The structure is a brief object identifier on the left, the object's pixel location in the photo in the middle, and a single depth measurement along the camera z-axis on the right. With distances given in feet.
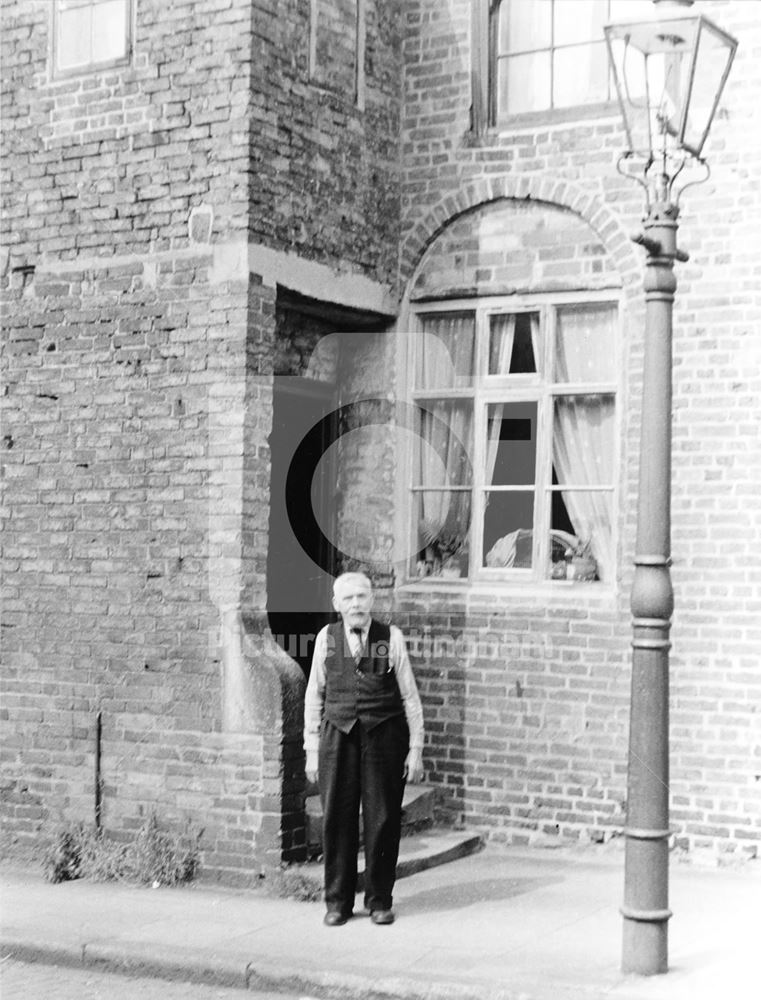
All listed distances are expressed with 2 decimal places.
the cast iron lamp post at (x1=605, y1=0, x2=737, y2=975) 21.94
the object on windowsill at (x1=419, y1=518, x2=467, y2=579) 34.78
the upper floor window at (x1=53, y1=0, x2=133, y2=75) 31.58
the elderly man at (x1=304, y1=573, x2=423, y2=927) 26.11
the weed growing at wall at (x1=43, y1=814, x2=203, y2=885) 29.22
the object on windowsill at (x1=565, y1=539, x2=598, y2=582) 33.12
